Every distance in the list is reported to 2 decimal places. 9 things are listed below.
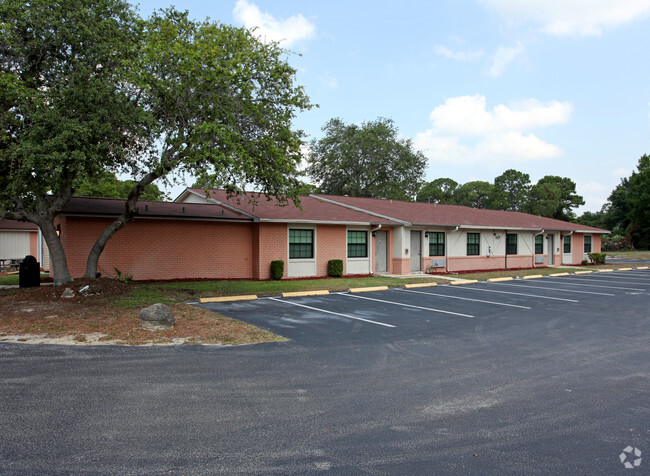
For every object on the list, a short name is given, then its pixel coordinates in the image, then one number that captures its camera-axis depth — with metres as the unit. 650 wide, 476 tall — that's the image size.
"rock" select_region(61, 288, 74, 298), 12.36
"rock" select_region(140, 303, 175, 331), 9.24
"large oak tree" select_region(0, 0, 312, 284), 11.20
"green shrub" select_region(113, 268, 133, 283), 16.36
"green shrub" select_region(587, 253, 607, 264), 34.34
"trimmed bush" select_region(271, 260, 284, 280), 19.69
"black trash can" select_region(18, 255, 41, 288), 14.90
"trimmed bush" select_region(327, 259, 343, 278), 21.14
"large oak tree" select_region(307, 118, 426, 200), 48.81
